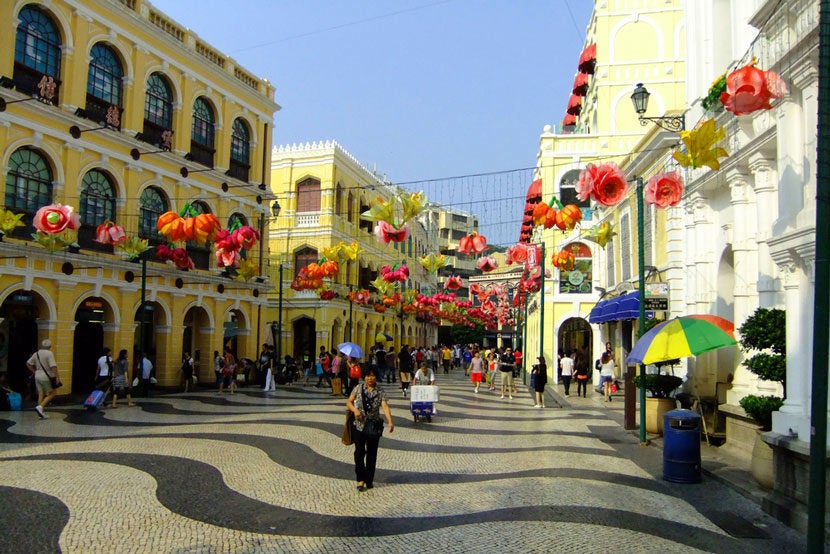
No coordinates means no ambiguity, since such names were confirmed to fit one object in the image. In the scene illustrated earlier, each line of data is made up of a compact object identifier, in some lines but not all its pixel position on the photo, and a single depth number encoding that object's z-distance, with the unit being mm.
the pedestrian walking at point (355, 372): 17719
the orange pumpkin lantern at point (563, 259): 22442
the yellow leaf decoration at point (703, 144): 10141
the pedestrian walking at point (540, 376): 20156
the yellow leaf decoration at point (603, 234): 17859
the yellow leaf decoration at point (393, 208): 16047
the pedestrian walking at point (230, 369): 23562
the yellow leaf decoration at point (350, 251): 25094
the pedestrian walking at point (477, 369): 25391
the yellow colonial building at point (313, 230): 39031
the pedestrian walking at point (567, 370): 23953
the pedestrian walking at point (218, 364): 24194
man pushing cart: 15523
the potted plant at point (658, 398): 13867
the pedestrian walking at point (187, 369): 23891
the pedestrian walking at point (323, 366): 26453
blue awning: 19625
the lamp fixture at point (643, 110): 13328
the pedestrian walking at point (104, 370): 17578
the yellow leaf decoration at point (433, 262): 25766
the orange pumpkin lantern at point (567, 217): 16422
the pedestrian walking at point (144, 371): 21469
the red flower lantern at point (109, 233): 18672
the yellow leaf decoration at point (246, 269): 24531
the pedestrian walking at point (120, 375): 17750
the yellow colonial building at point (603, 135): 30031
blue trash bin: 9578
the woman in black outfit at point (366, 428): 8672
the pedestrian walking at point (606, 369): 22469
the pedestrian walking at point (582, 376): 23431
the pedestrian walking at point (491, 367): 27331
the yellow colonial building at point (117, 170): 19375
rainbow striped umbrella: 10062
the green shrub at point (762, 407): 9484
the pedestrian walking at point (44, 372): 15062
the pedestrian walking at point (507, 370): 24000
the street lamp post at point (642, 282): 12812
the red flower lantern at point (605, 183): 12820
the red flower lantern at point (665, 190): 12688
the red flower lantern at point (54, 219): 16000
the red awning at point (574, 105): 38438
